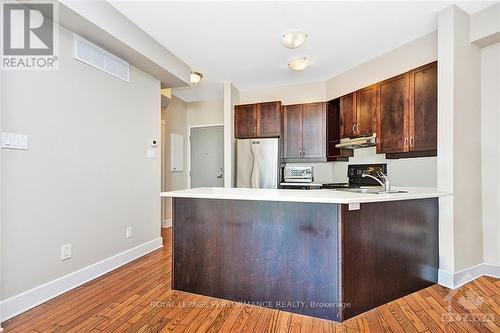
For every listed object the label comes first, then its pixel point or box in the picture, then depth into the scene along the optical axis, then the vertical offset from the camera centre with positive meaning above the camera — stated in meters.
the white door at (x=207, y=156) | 5.33 +0.23
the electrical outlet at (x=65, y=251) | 2.22 -0.74
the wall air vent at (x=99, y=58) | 2.36 +1.10
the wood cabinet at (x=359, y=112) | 3.29 +0.76
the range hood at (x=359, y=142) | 3.22 +0.32
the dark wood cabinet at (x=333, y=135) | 4.05 +0.51
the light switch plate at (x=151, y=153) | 3.38 +0.18
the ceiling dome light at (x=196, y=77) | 3.88 +1.38
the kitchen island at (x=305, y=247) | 1.80 -0.63
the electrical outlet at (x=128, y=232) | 2.97 -0.77
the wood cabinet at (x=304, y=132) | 4.11 +0.58
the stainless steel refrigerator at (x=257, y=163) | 4.10 +0.06
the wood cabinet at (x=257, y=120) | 4.25 +0.79
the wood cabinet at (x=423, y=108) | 2.56 +0.61
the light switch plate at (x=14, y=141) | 1.80 +0.19
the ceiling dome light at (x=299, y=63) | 3.32 +1.36
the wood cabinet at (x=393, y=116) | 2.85 +0.60
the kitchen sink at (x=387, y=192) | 2.19 -0.22
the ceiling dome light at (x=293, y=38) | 2.73 +1.40
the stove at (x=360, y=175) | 3.53 -0.12
